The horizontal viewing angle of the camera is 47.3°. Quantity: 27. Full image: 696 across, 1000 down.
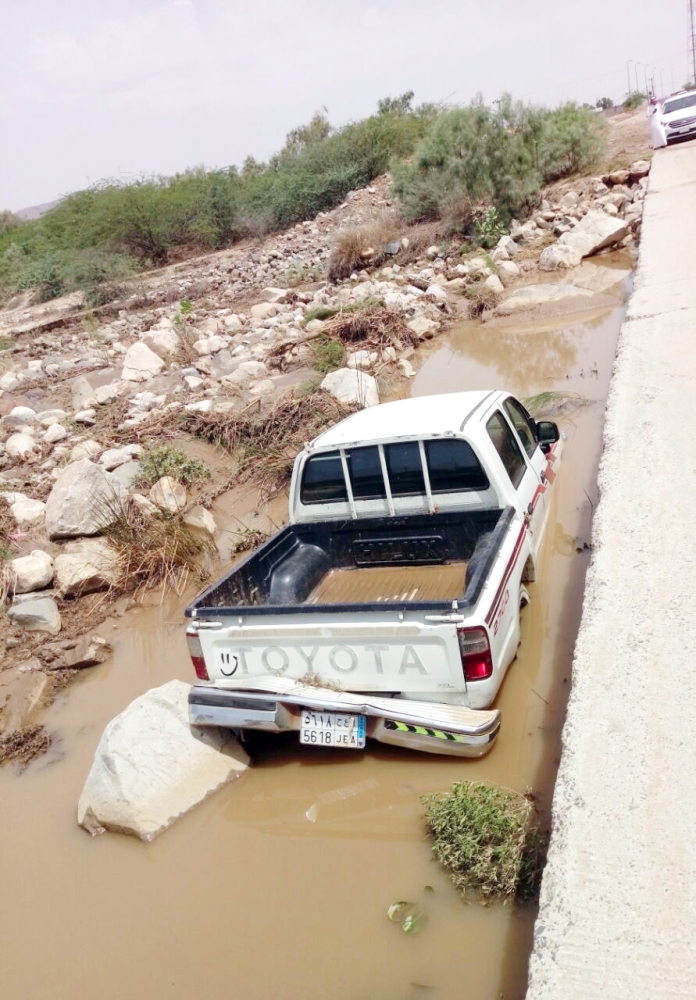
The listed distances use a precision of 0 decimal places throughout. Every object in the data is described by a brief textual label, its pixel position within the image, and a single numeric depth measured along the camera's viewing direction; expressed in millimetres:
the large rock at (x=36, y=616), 7062
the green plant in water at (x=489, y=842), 3385
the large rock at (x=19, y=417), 12887
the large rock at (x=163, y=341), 15992
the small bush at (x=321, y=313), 15641
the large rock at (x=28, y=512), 8938
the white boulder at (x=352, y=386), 10947
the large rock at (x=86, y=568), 7551
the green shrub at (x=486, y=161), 20828
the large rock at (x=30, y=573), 7586
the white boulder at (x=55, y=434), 11797
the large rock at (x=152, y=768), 4379
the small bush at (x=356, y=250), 20625
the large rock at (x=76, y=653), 6559
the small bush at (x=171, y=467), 9586
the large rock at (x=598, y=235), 16609
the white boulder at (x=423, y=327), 14427
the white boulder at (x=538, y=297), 14617
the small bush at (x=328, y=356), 12906
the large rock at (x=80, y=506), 8328
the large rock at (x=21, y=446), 11352
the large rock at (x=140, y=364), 14594
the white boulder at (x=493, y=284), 15781
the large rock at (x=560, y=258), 16562
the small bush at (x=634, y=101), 52250
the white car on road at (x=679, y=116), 23031
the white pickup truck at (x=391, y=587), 4020
